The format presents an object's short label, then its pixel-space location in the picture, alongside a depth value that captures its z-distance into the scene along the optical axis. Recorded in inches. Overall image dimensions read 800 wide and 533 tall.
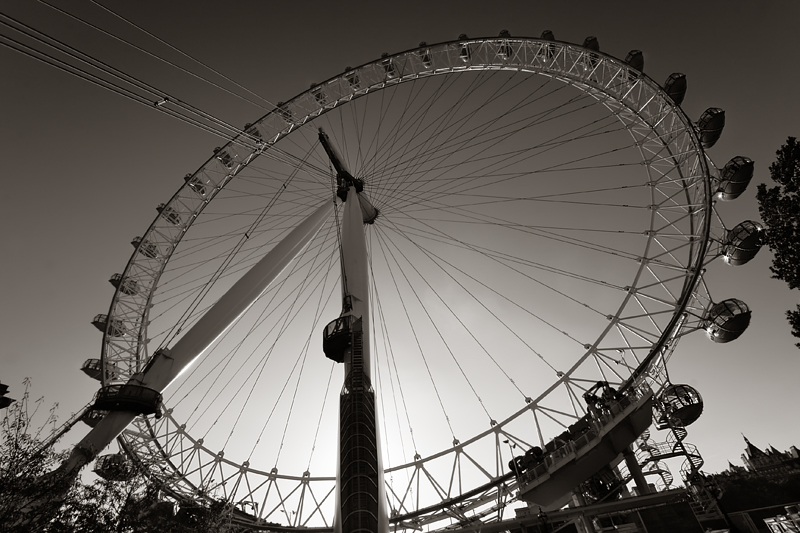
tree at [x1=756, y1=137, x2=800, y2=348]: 682.8
